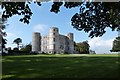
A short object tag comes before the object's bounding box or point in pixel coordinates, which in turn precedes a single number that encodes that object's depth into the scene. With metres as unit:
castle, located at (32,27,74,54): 37.69
